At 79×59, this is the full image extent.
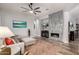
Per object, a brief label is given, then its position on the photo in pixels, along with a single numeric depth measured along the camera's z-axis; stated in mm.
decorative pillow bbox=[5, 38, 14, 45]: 2091
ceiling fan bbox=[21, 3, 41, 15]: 2190
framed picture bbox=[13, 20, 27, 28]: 2228
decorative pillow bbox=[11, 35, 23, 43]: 2159
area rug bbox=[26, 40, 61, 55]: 2123
